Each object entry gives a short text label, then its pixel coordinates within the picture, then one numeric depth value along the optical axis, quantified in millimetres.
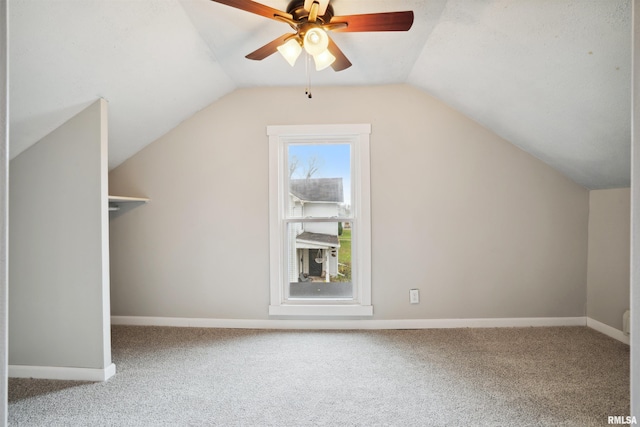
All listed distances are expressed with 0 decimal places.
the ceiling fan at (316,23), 1610
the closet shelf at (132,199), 2629
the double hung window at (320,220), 3207
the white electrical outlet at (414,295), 3195
